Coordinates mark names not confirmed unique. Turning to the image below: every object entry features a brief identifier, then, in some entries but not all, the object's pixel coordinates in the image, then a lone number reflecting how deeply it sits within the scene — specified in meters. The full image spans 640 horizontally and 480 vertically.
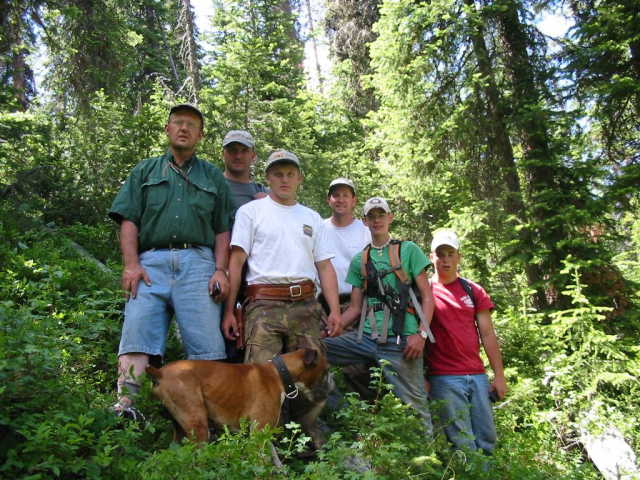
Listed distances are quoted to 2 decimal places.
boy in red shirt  4.65
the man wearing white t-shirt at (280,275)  4.14
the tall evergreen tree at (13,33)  8.34
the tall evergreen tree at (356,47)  16.92
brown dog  3.45
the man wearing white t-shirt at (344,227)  5.45
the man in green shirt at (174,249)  3.90
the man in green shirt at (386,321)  4.43
